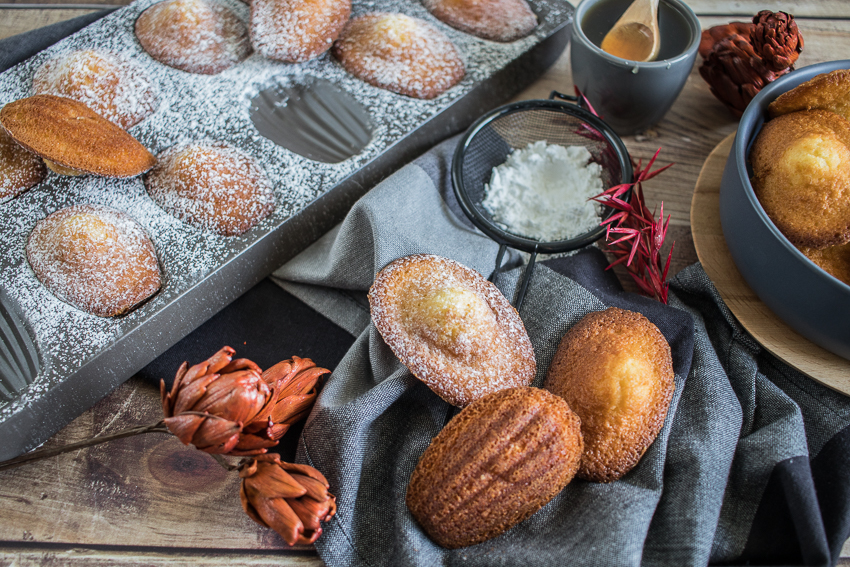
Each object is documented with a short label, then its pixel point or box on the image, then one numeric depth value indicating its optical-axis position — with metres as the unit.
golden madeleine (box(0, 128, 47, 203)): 0.47
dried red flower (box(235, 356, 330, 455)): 0.44
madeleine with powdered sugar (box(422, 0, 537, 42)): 0.55
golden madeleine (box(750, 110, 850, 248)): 0.44
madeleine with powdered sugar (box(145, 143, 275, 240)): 0.47
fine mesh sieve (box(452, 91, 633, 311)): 0.48
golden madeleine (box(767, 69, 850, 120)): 0.45
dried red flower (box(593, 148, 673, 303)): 0.48
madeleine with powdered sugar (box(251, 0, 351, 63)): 0.52
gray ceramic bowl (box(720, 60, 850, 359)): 0.43
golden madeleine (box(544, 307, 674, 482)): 0.43
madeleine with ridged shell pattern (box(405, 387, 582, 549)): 0.41
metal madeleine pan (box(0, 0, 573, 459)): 0.44
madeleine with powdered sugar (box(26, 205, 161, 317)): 0.45
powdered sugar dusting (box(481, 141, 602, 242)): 0.49
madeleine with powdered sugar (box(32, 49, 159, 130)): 0.50
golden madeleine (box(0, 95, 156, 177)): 0.46
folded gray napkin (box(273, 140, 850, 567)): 0.42
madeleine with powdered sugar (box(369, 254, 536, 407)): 0.44
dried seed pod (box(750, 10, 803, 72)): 0.50
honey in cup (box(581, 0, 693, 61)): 0.52
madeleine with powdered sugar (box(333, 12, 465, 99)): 0.52
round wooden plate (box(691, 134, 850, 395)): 0.45
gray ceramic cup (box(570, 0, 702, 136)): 0.50
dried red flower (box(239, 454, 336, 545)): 0.40
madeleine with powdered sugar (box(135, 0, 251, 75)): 0.52
